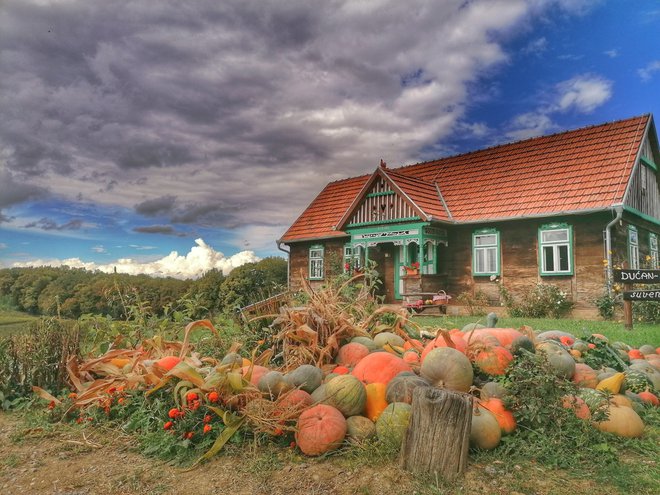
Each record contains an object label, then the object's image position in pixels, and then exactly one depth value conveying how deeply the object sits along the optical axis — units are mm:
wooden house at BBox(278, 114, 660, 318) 14984
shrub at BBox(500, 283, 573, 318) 14891
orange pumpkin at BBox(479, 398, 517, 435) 4027
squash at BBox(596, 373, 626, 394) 4580
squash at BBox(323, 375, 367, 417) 4016
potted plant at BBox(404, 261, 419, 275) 16827
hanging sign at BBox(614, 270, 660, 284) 10422
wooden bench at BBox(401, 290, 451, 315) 15954
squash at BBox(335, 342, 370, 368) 5055
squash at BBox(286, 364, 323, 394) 4291
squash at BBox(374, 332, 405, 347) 5551
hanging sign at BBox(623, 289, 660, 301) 9805
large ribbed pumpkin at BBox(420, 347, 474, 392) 4066
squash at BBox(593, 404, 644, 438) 4199
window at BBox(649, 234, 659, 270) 17869
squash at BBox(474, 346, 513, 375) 4461
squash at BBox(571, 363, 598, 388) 4738
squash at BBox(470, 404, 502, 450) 3799
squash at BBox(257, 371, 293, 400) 4164
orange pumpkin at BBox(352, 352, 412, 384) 4438
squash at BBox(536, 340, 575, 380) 4434
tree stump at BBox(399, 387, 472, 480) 3463
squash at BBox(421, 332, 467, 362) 4566
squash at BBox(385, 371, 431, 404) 4012
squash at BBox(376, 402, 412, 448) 3743
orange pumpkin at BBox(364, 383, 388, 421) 4133
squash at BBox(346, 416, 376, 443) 3857
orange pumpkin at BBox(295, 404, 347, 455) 3723
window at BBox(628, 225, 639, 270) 16062
